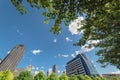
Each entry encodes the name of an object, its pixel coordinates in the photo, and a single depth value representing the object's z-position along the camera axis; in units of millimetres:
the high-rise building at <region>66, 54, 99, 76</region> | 61817
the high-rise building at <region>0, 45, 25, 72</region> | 70931
